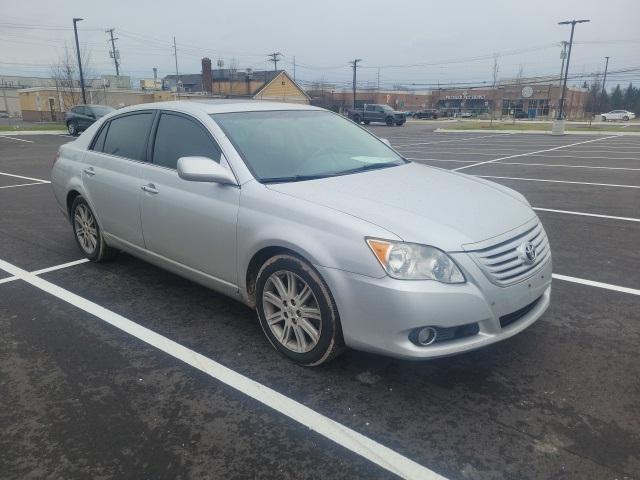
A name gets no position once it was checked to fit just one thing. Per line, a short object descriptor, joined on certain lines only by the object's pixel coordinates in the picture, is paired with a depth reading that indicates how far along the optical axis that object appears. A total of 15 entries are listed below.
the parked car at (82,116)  26.72
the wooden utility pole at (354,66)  57.83
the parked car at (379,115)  42.69
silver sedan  2.82
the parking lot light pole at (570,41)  31.08
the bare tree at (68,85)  43.18
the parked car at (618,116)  60.62
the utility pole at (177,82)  62.25
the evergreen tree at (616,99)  83.90
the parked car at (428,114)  66.69
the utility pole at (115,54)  67.94
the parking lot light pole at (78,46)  33.89
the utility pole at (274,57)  74.90
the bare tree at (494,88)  71.54
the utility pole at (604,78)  79.44
